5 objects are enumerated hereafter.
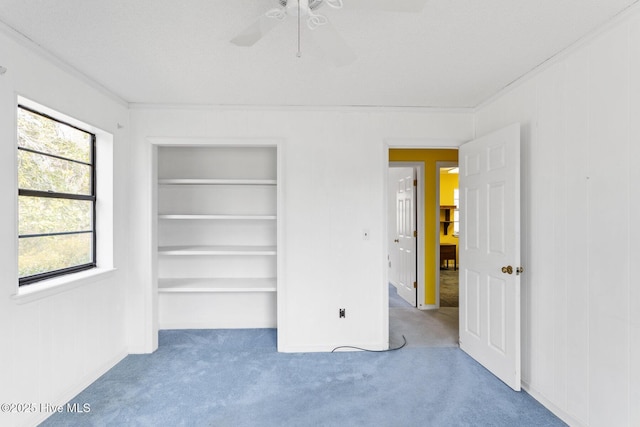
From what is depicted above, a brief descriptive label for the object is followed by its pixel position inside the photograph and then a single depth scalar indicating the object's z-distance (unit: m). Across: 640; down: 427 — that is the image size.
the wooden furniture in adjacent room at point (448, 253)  7.85
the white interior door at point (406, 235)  4.92
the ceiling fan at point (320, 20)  1.38
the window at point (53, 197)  2.21
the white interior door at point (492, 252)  2.53
